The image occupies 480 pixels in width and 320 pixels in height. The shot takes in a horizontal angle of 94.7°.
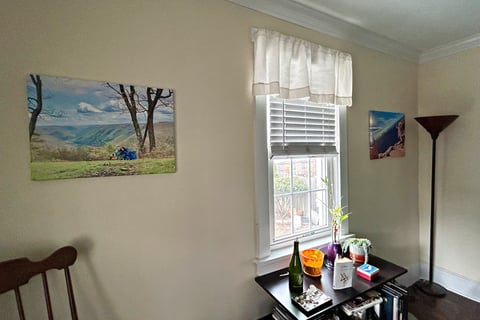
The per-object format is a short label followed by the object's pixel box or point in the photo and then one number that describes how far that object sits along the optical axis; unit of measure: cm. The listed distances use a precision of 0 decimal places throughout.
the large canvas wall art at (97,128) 95
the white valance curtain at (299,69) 142
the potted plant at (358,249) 160
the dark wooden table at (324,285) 120
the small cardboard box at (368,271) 142
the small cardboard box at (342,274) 133
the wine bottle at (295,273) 132
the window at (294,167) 150
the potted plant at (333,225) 158
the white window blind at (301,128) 156
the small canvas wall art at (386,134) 206
